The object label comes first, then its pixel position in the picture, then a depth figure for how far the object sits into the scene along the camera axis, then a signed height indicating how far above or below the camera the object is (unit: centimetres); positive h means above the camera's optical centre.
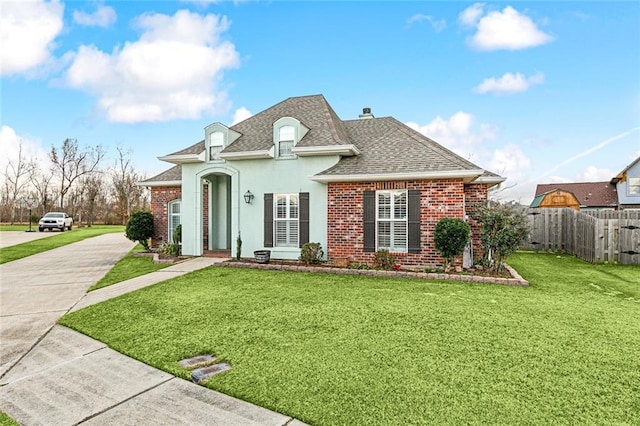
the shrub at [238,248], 1112 -110
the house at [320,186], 963 +94
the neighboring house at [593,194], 3444 +214
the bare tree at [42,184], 4081 +388
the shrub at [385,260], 944 -130
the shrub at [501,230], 860 -42
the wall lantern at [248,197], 1162 +62
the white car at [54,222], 2882 -56
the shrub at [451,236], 871 -59
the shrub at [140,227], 1375 -48
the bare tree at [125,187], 4147 +357
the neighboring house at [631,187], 2704 +222
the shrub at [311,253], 1028 -119
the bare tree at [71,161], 3862 +640
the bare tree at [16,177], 4050 +476
